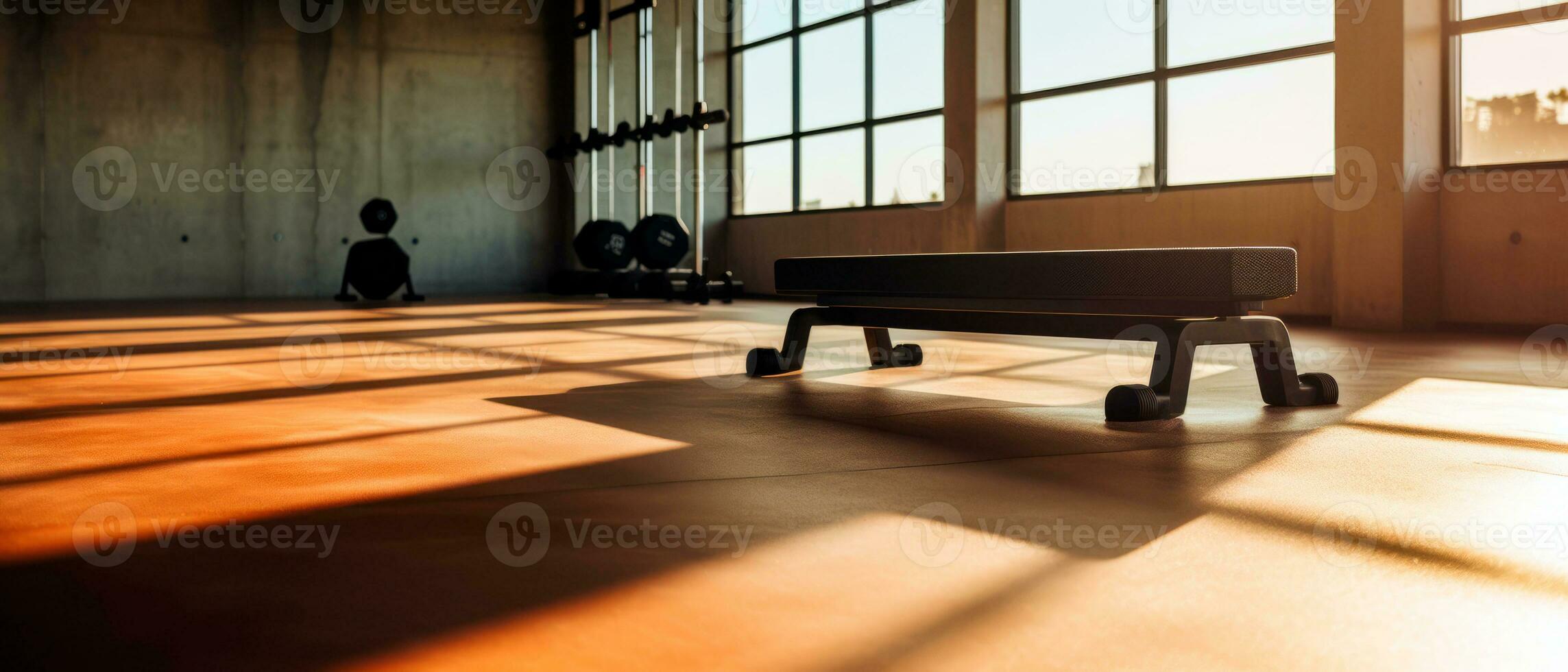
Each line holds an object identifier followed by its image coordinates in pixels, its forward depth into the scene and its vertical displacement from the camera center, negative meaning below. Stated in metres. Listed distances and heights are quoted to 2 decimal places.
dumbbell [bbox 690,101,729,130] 8.78 +1.41
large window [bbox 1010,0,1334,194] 6.32 +1.23
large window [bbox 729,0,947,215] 8.93 +1.65
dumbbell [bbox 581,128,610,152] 10.69 +1.49
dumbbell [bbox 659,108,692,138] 9.17 +1.41
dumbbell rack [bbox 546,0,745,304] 9.05 +0.97
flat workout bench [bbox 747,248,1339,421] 2.43 +0.00
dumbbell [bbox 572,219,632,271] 9.91 +0.48
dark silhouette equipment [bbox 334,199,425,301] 9.12 +0.30
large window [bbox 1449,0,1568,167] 5.26 +1.00
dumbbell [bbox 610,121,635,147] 10.15 +1.47
